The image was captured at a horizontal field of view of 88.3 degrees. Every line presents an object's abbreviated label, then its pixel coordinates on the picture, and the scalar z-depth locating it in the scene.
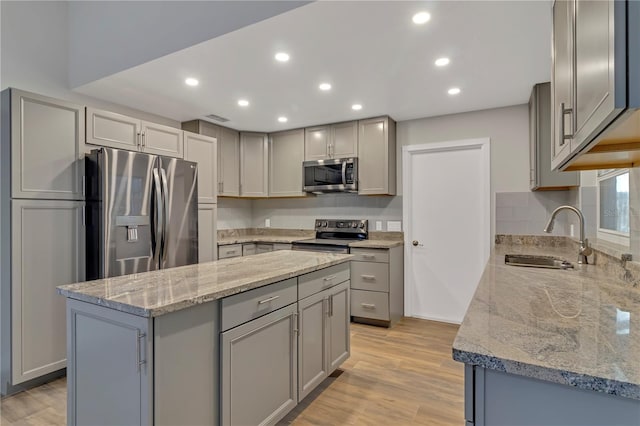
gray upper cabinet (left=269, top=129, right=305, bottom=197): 4.50
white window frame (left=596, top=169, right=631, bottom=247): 1.67
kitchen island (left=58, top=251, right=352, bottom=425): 1.28
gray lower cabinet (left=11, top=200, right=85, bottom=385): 2.30
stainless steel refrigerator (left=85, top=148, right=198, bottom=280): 2.58
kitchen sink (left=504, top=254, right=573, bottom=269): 2.27
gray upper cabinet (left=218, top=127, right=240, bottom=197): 4.34
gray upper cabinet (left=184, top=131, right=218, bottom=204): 3.57
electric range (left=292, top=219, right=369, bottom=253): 3.88
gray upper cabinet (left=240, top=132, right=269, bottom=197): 4.63
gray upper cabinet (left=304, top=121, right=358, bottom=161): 4.11
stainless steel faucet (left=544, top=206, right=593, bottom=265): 2.07
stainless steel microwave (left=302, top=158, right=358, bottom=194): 4.05
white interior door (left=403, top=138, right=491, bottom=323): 3.69
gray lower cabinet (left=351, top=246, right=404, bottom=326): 3.64
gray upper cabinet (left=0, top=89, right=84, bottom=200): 2.31
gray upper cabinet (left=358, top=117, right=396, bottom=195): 3.90
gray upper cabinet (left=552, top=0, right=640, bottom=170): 0.69
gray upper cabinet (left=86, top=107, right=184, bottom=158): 2.77
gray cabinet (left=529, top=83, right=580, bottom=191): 2.86
